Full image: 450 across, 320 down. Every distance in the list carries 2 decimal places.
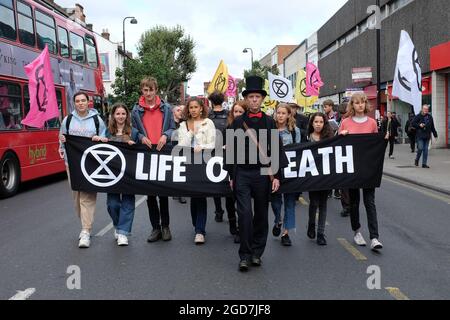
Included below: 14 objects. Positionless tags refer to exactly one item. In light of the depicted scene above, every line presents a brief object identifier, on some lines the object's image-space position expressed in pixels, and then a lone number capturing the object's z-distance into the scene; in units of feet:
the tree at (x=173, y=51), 215.31
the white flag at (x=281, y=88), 55.93
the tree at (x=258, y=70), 223.71
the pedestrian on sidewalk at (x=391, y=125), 64.88
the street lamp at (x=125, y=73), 140.46
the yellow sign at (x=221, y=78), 56.80
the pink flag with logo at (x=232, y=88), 90.53
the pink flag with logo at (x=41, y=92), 28.89
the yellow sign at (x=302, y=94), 76.95
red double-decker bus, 37.47
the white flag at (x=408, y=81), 27.99
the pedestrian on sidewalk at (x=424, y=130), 51.88
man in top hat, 17.94
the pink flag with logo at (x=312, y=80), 74.38
